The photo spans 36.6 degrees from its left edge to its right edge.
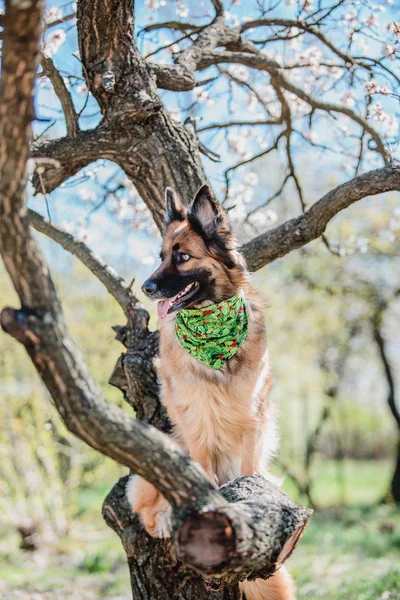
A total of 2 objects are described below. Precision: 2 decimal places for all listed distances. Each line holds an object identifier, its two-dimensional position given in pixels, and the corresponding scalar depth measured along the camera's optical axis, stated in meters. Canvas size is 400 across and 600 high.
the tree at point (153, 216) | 2.17
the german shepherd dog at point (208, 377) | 4.04
